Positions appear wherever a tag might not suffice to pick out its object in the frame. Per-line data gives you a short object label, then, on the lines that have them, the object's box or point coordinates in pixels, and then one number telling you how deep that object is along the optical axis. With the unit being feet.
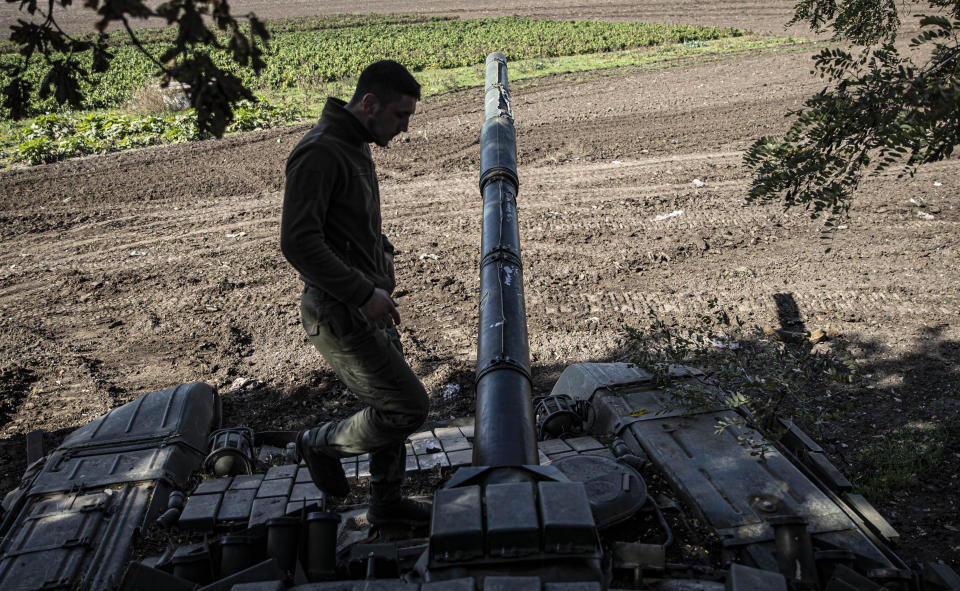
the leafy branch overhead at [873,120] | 10.93
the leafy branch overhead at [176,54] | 7.11
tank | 8.85
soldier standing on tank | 10.34
